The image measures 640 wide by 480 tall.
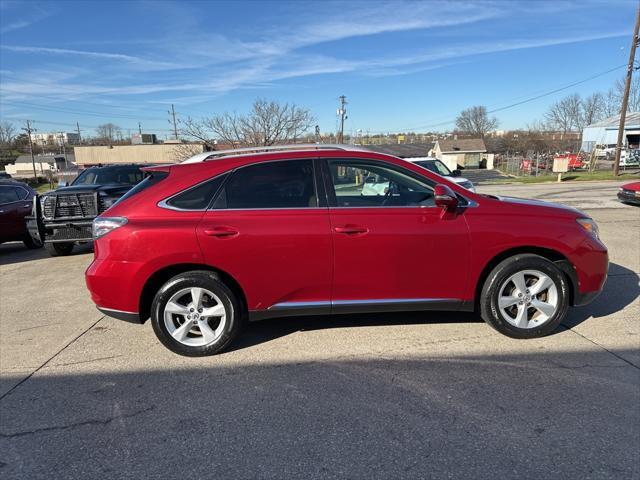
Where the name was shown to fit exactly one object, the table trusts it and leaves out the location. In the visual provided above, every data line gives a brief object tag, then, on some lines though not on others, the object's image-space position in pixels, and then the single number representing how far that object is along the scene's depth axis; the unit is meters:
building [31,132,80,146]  134.30
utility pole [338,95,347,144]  47.44
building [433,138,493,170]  75.81
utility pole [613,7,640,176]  27.30
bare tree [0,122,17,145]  105.81
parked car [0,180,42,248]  9.43
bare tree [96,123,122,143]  121.94
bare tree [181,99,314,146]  22.12
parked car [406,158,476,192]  13.79
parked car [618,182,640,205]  12.64
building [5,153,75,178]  93.03
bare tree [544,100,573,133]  84.62
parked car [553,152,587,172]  42.31
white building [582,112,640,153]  48.88
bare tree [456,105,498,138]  105.00
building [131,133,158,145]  86.38
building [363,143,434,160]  77.53
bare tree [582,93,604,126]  81.44
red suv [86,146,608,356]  3.78
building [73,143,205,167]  66.79
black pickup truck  7.91
